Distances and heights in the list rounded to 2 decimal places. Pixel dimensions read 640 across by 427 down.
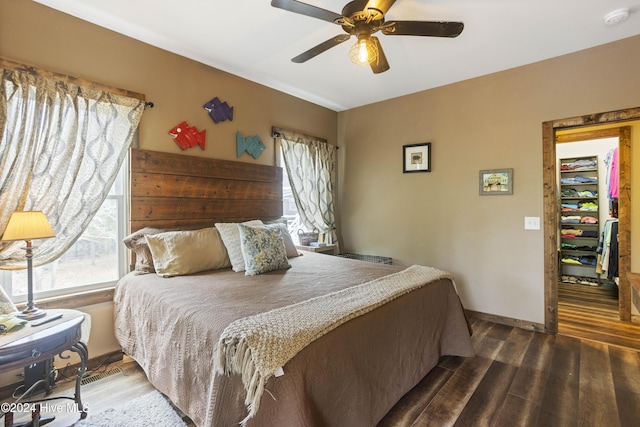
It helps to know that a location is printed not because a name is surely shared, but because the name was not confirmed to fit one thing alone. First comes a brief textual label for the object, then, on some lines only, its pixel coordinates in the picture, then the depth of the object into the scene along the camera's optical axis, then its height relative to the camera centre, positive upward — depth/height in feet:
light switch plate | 10.28 -0.29
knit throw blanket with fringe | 4.00 -1.75
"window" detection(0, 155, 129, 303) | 7.20 -1.22
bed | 4.38 -2.15
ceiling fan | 5.87 +3.95
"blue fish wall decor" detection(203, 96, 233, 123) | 10.28 +3.66
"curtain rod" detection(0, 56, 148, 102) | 6.68 +3.37
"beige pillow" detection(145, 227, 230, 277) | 7.88 -0.98
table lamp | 5.78 -0.30
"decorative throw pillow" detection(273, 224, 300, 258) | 10.39 -1.02
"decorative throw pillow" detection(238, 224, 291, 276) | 8.22 -0.98
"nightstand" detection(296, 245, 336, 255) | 13.21 -1.47
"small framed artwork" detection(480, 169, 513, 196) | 10.84 +1.18
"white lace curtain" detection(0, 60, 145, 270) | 6.65 +1.65
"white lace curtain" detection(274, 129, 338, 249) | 13.10 +1.75
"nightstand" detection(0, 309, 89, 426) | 4.95 -2.22
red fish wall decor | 9.46 +2.57
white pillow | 8.62 -0.78
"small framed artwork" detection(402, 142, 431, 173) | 12.64 +2.43
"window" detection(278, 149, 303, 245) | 13.20 +0.32
